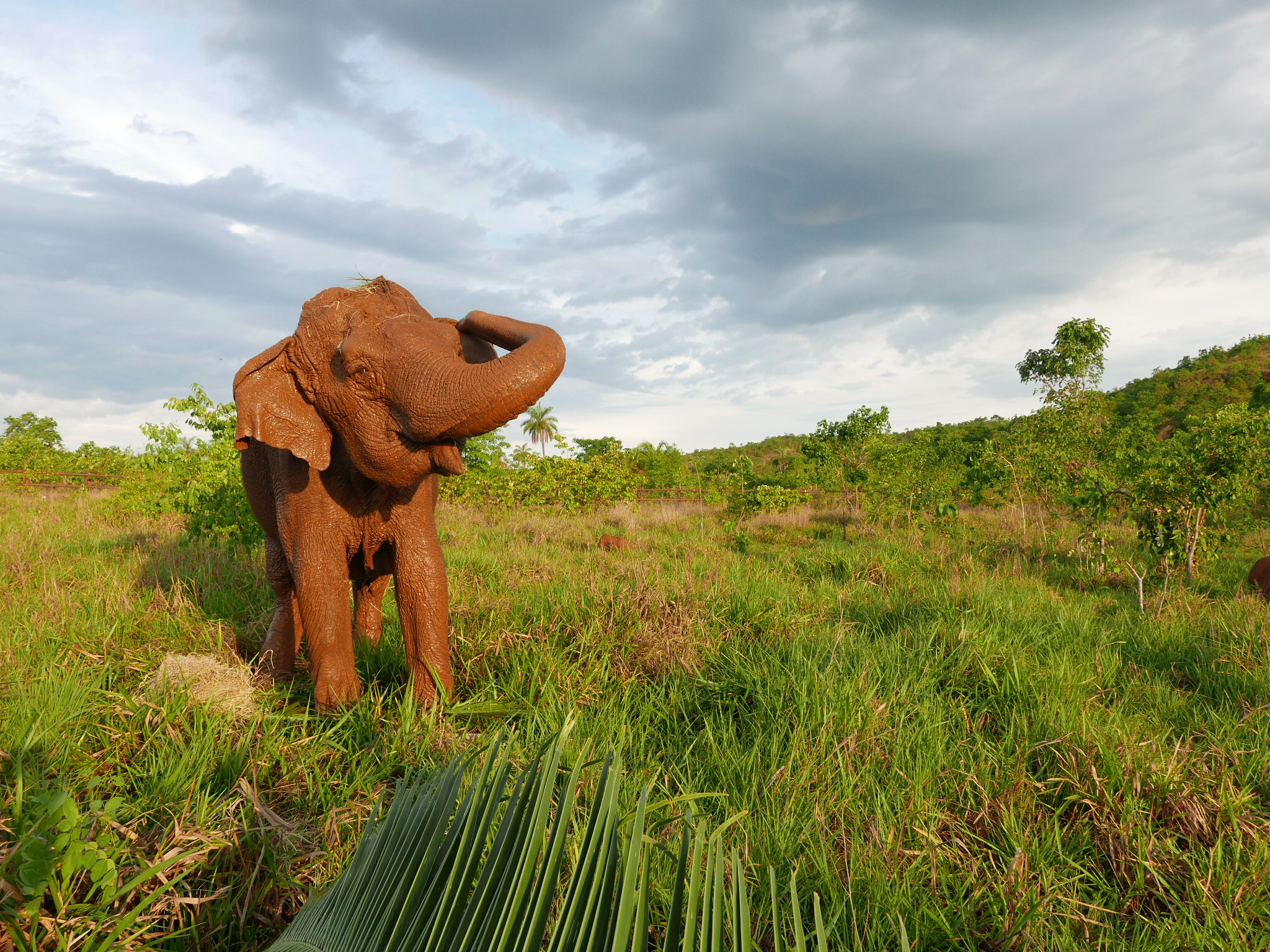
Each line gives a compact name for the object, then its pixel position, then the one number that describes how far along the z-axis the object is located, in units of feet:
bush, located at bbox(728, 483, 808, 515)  38.42
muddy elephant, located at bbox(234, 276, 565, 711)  9.54
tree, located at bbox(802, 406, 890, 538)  45.55
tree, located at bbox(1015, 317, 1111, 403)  49.93
